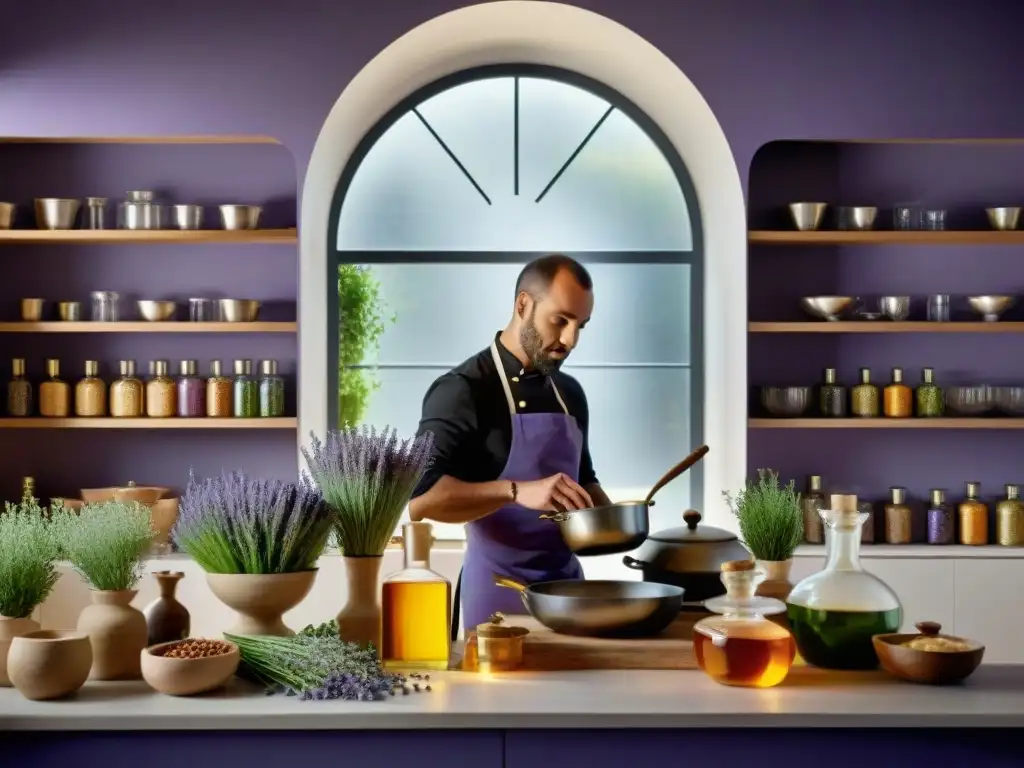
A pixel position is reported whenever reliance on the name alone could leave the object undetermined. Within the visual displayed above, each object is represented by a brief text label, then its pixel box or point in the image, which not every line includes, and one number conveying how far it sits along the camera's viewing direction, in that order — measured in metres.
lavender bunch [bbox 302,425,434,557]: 2.28
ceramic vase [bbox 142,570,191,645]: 2.30
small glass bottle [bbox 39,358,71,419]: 4.88
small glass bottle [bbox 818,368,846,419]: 4.92
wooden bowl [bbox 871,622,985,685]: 2.16
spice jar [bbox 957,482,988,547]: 4.87
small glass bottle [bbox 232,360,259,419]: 4.84
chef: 3.30
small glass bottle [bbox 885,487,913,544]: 4.88
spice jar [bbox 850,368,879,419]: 4.89
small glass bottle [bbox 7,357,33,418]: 4.87
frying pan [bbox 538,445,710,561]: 2.54
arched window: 5.26
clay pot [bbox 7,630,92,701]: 2.01
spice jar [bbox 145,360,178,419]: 4.84
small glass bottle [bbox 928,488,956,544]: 4.88
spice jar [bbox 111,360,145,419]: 4.84
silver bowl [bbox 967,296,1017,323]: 4.87
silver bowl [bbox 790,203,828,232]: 4.83
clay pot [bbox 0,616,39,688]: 2.14
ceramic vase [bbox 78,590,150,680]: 2.19
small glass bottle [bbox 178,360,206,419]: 4.84
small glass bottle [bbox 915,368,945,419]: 4.90
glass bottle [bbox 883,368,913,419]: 4.88
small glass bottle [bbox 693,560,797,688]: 2.11
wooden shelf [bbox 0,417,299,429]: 4.79
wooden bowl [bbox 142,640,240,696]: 2.04
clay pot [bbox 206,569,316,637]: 2.20
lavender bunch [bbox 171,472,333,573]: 2.19
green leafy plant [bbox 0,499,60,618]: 2.14
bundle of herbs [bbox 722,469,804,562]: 3.13
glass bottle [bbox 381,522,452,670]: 2.26
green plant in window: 5.25
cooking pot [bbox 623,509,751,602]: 2.71
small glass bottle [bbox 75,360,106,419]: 4.87
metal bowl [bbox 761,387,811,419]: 4.87
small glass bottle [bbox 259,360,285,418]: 4.85
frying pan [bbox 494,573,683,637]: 2.32
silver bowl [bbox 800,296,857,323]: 4.84
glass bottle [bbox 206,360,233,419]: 4.84
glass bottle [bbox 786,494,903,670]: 2.26
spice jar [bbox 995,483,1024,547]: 4.85
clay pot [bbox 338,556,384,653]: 2.30
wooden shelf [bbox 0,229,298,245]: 4.78
